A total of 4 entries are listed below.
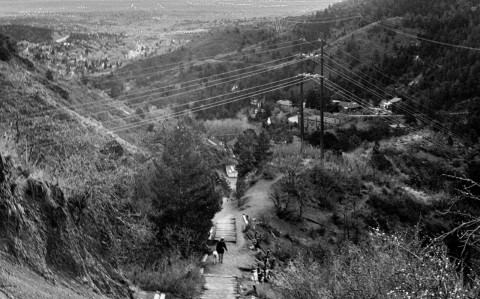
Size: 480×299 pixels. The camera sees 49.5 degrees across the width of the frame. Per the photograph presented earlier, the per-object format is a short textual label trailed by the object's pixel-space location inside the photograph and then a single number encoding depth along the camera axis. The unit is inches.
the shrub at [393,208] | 1059.4
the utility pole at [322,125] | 993.3
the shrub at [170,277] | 440.8
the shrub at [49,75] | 1616.6
